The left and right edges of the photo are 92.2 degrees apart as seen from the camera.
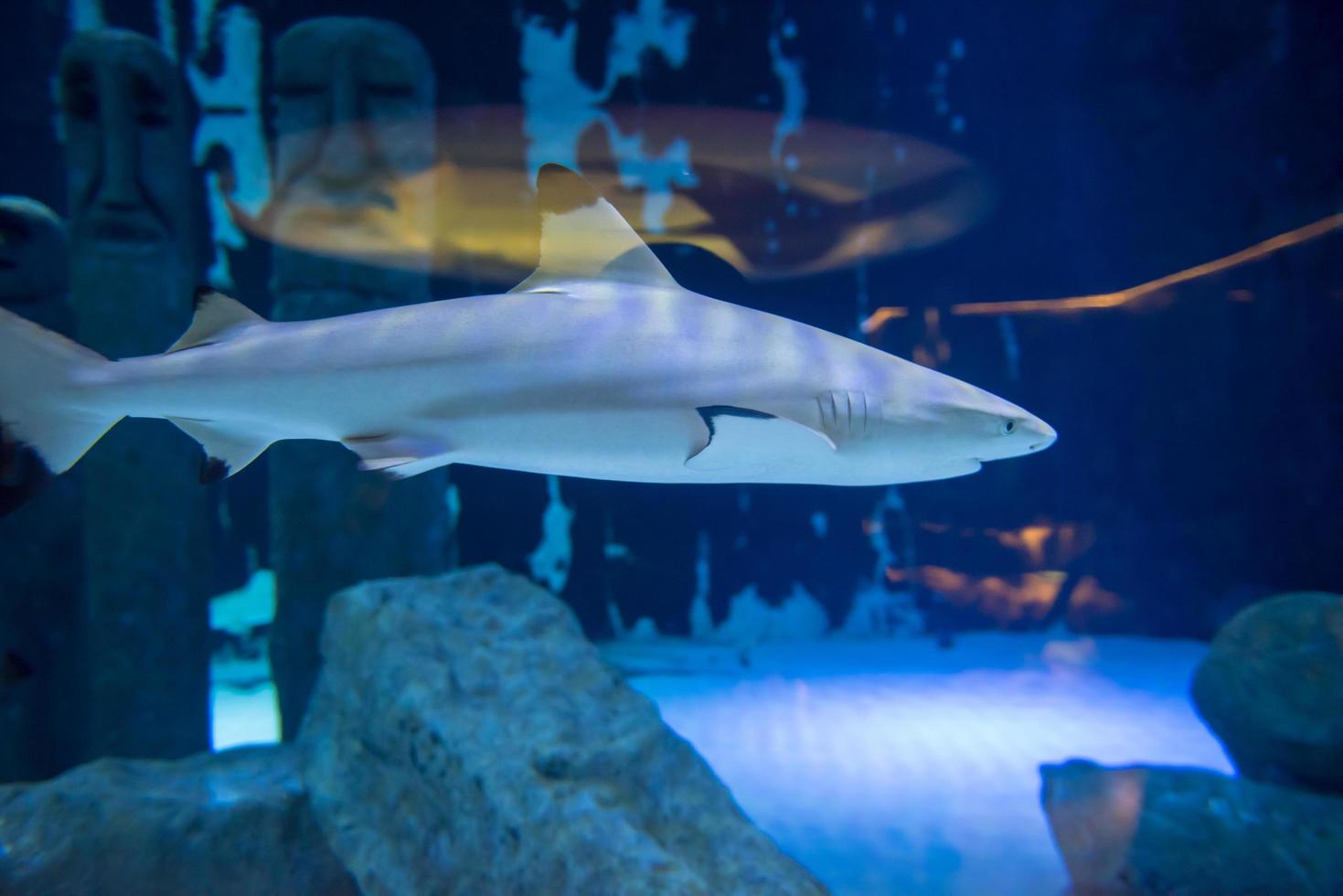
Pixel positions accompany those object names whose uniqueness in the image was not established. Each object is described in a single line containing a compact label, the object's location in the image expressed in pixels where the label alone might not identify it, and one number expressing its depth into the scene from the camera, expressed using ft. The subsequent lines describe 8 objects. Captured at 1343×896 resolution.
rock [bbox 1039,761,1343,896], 8.05
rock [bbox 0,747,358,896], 7.10
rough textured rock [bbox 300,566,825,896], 6.03
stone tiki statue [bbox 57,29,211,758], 10.96
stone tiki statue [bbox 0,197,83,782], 9.78
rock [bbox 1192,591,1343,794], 9.86
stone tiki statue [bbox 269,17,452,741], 11.82
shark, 4.12
